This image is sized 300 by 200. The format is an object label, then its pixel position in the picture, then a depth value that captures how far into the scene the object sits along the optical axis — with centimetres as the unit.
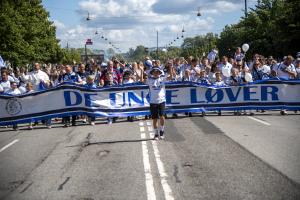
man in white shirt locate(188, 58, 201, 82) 1862
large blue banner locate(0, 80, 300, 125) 1633
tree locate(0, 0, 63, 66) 3850
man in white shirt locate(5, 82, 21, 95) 1674
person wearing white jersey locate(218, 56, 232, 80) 1845
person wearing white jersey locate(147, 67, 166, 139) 1234
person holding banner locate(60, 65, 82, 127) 1773
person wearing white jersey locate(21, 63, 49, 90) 1844
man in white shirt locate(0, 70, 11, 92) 1720
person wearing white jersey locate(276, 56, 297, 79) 1816
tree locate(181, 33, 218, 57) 11402
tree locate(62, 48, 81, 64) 7486
